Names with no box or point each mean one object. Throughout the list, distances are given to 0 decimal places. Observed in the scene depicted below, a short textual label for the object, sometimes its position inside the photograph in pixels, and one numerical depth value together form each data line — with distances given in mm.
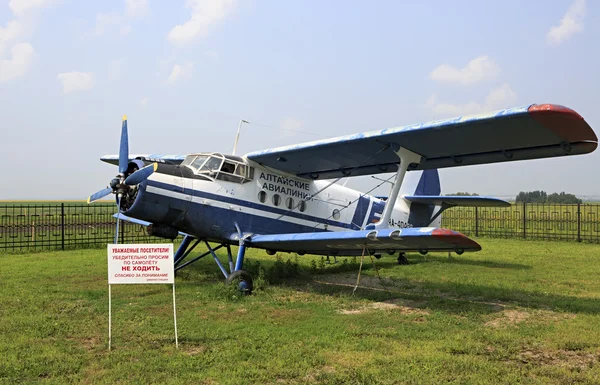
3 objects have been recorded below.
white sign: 5828
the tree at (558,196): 72706
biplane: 7505
